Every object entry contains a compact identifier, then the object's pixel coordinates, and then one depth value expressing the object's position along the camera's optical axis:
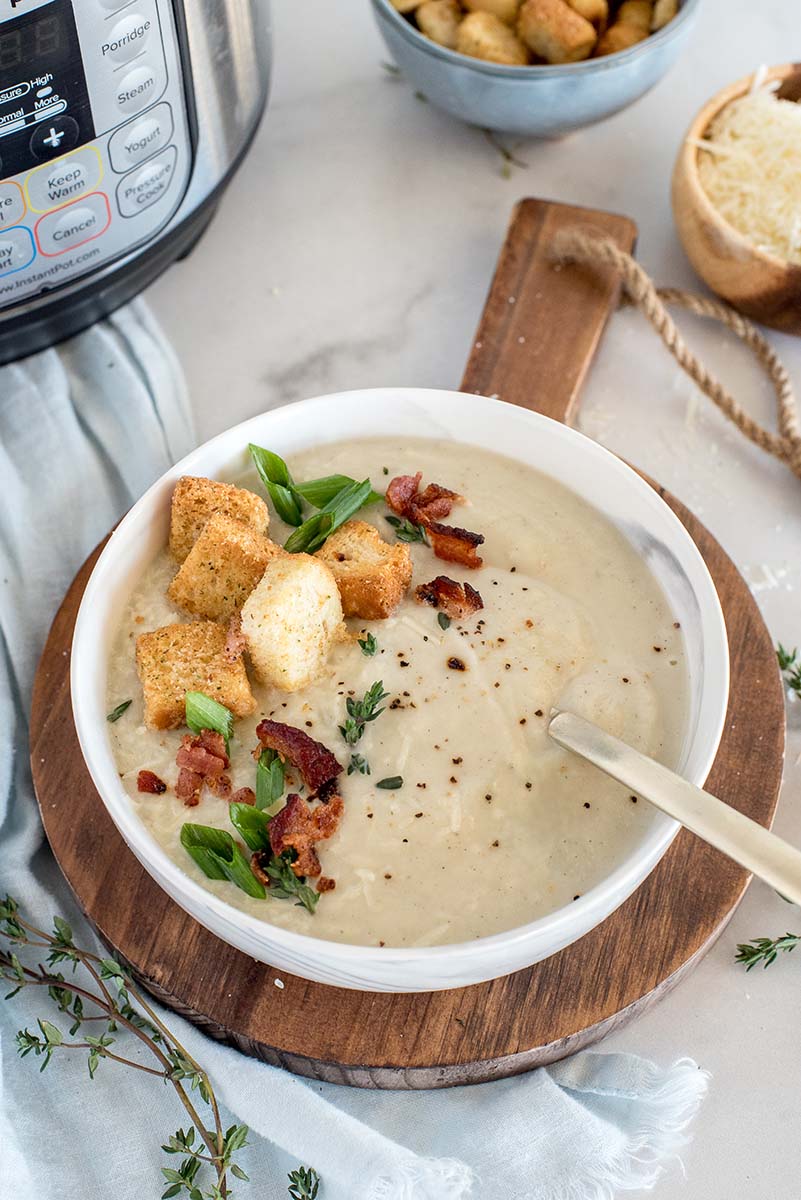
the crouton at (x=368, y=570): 0.54
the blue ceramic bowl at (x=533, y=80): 0.67
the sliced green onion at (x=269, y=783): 0.51
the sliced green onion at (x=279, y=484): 0.57
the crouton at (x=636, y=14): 0.69
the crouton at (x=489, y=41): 0.68
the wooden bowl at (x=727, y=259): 0.66
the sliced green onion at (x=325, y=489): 0.57
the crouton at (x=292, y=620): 0.53
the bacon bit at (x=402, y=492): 0.57
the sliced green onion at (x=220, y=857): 0.50
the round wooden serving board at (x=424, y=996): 0.53
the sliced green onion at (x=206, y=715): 0.52
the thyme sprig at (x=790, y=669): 0.60
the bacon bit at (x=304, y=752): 0.51
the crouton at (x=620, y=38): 0.69
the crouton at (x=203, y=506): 0.56
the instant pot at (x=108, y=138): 0.55
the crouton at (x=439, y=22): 0.69
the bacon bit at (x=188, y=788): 0.52
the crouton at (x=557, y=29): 0.67
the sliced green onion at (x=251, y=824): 0.51
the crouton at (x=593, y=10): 0.68
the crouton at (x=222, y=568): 0.54
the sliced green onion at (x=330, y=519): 0.56
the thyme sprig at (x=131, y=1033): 0.52
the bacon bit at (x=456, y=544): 0.56
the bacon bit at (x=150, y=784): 0.52
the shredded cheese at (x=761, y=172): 0.67
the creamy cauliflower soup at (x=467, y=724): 0.51
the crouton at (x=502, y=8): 0.69
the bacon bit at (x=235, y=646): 0.53
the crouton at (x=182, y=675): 0.53
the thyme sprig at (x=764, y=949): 0.56
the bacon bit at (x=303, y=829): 0.50
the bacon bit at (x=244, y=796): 0.52
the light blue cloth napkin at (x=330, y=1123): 0.52
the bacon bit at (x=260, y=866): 0.51
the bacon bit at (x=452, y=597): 0.55
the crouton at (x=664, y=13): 0.69
